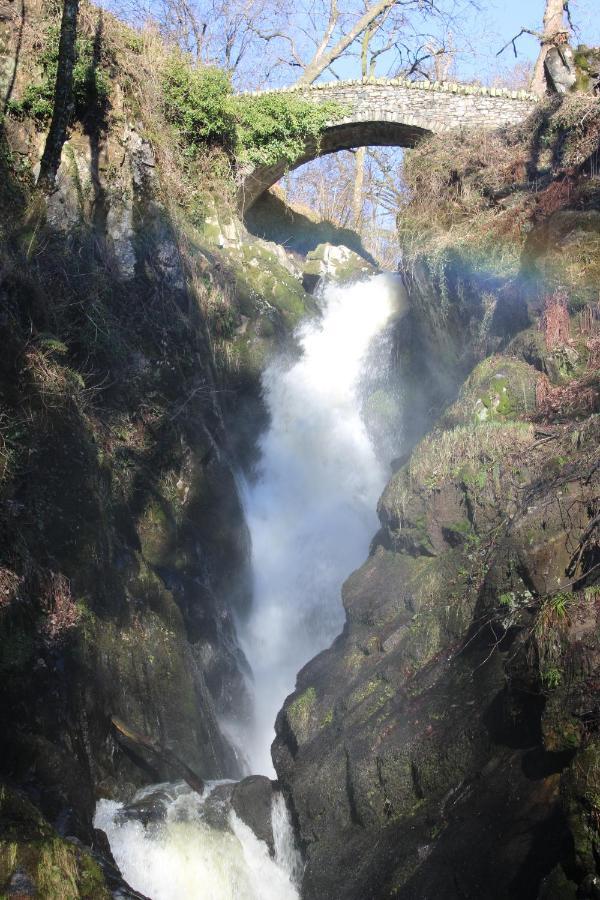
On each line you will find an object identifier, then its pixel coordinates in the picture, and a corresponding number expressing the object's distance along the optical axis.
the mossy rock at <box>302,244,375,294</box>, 20.91
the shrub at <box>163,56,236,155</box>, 16.64
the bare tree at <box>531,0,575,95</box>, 21.58
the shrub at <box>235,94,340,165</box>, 18.26
